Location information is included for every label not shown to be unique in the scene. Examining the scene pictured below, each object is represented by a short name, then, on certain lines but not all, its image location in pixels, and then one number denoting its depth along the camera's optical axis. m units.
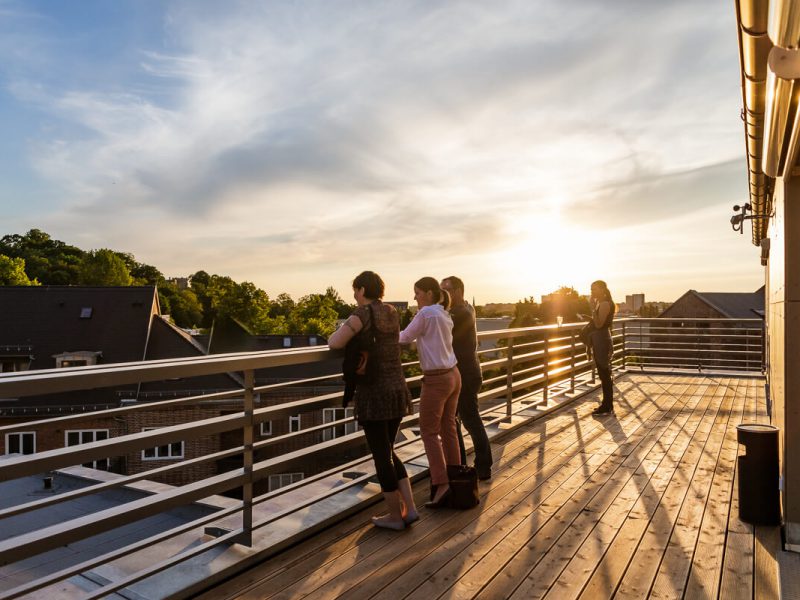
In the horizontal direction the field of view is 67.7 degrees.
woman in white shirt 4.15
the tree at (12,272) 70.09
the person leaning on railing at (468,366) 4.80
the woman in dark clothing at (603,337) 8.25
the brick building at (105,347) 33.75
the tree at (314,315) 67.39
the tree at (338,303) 83.06
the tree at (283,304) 81.94
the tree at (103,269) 84.19
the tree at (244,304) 64.50
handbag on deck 4.27
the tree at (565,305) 43.09
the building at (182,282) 145.43
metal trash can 4.05
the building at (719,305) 45.75
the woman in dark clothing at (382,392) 3.64
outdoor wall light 9.50
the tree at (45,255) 88.69
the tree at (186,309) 102.62
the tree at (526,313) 41.00
